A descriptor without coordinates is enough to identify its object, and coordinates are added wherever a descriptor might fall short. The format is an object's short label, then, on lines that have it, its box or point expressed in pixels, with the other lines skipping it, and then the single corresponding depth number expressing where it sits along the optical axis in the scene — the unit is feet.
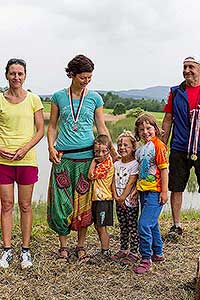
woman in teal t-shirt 14.38
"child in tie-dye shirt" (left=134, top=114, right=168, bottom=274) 14.44
